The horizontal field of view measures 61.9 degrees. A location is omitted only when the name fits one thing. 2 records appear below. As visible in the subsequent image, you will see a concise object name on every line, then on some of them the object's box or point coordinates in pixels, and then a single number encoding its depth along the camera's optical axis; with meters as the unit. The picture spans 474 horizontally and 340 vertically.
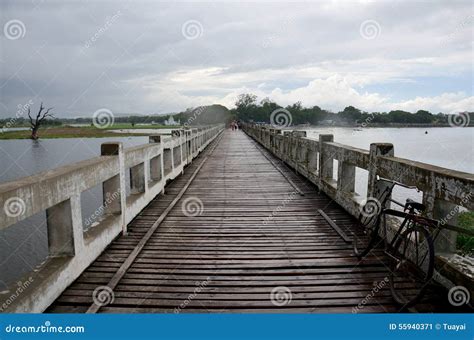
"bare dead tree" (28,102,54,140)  60.91
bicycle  3.32
